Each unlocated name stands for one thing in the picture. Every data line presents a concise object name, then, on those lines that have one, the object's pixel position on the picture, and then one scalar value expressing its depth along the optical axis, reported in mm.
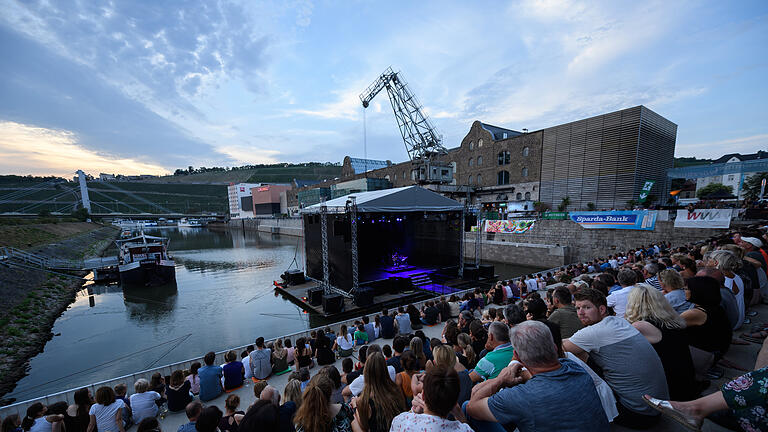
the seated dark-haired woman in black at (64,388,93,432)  3461
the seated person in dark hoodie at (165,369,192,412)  4445
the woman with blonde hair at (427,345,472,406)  2359
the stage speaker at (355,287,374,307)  11070
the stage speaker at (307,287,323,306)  11703
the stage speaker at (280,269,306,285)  14867
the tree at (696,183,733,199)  31545
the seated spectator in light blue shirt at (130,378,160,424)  4156
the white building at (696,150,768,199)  14180
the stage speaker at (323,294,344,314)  10633
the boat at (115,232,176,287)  17938
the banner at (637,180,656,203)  17936
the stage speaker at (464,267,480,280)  13930
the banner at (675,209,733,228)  13117
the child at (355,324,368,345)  6637
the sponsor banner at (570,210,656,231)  15531
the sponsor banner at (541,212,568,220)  19062
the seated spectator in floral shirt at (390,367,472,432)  1481
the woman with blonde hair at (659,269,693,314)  3168
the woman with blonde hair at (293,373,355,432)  2027
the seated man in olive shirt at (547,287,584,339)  3070
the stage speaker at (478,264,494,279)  14305
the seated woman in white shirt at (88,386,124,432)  3615
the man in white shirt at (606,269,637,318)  3965
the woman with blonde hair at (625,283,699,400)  2354
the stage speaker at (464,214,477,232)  14081
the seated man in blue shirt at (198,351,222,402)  4793
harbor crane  28766
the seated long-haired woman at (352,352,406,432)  2109
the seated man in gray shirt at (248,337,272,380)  5281
